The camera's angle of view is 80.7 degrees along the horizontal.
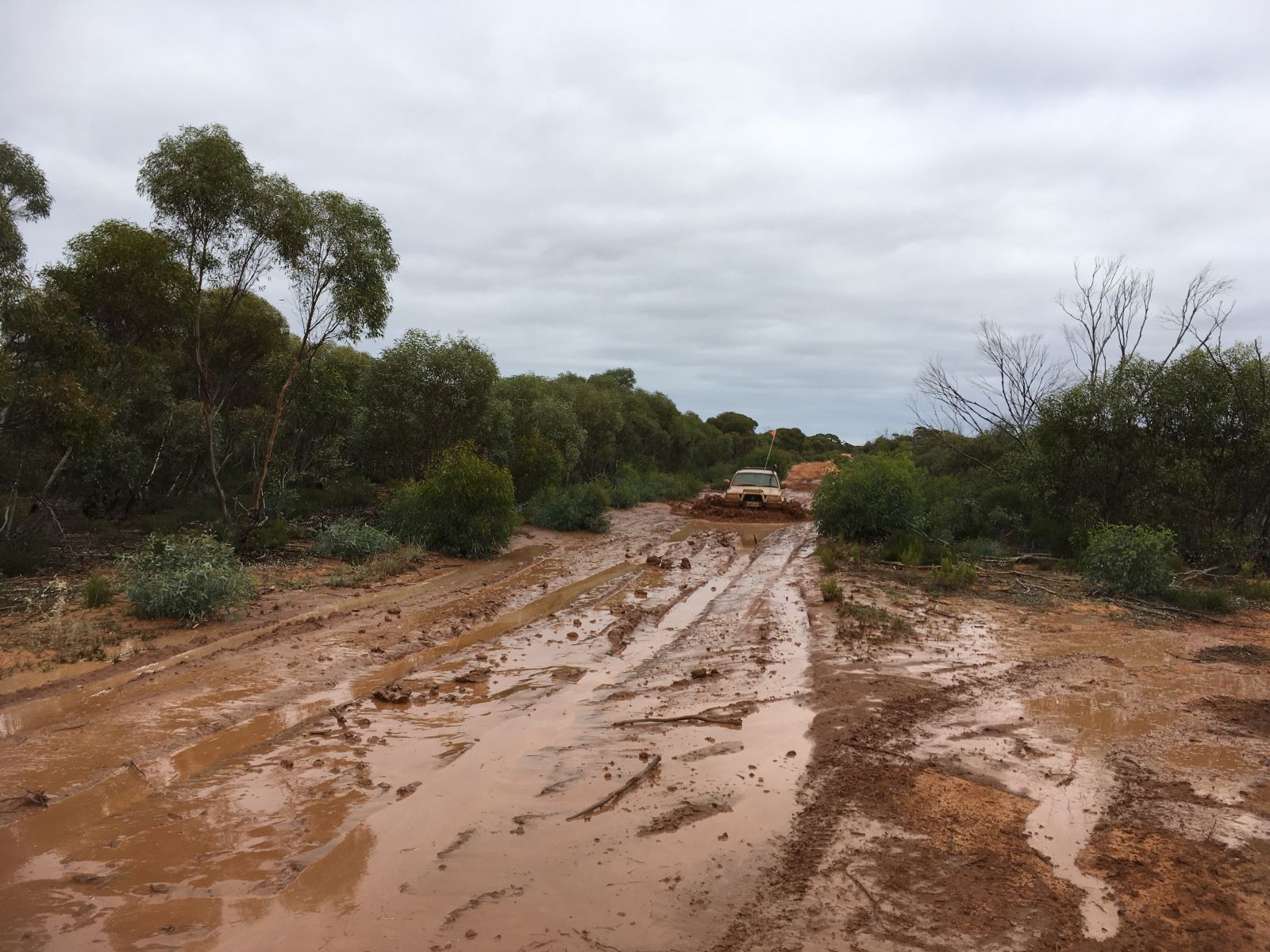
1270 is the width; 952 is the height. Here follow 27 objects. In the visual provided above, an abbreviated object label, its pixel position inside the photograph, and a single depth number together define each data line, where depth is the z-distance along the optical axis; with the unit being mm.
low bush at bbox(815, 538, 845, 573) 15922
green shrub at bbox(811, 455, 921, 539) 18172
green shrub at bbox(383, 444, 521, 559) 16875
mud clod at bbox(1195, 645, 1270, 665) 9156
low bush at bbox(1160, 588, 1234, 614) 12209
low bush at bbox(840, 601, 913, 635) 10297
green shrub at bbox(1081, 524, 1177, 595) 12844
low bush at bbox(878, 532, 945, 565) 16406
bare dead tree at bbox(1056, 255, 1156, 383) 26797
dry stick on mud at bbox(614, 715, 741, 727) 6422
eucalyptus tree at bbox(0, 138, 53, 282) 16641
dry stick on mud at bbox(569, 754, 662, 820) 4742
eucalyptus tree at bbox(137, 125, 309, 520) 12992
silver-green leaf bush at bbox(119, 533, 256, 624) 9469
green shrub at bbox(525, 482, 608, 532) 23281
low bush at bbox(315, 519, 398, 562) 15336
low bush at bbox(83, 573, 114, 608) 9773
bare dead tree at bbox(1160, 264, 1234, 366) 20766
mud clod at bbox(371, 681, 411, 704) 6852
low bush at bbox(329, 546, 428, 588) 13023
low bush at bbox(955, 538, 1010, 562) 17062
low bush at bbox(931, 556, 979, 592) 14031
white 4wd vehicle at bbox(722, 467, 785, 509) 28281
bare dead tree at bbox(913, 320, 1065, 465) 25234
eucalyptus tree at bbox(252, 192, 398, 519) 14752
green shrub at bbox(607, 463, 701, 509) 32625
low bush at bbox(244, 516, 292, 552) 15297
